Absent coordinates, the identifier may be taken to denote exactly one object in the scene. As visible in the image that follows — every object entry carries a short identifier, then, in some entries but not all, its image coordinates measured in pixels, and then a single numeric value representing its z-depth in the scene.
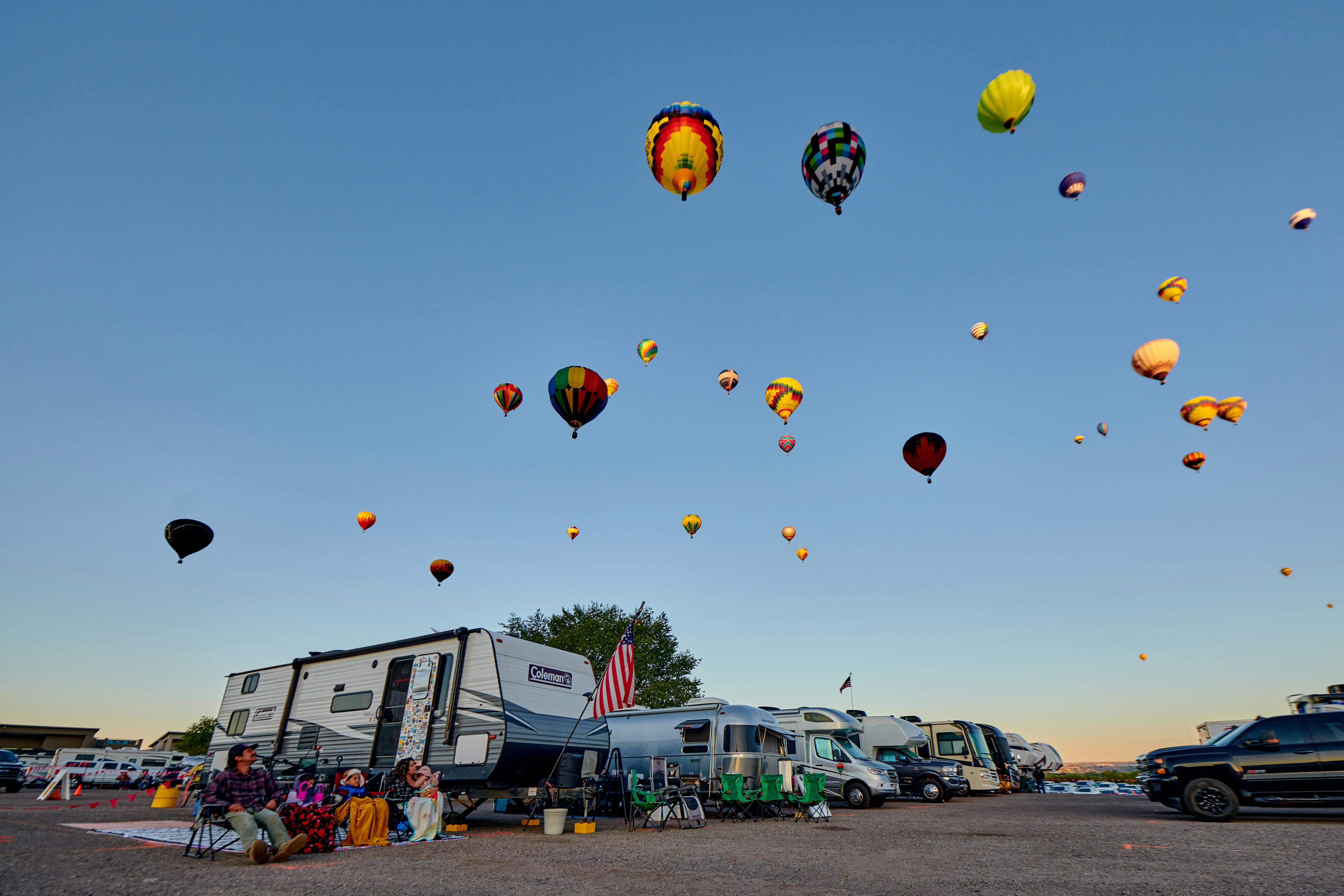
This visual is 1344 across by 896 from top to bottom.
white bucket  10.41
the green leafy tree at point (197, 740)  73.38
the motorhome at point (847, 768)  17.05
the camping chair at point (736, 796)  13.58
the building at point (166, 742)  70.19
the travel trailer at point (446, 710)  10.52
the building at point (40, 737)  56.00
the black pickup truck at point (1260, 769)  10.41
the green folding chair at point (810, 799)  13.94
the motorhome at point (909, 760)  20.19
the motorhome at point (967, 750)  22.27
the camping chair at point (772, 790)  13.62
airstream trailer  14.79
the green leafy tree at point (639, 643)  42.62
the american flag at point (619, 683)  11.68
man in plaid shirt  7.10
